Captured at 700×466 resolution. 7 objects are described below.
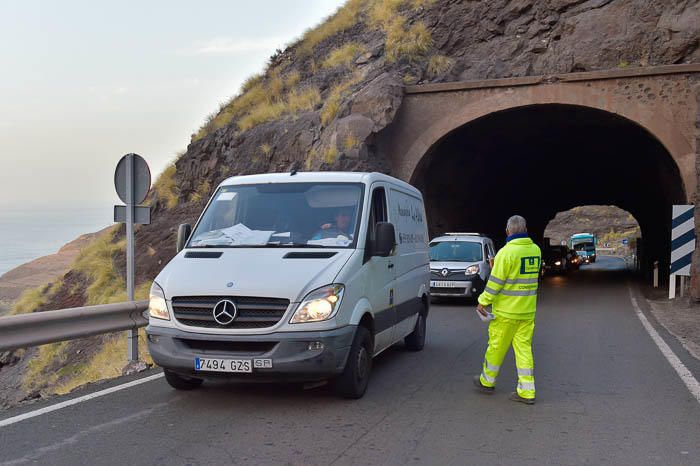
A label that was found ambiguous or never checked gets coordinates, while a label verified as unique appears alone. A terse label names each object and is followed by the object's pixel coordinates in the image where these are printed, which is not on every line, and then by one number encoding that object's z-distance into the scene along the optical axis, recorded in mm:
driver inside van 7195
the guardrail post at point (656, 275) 26125
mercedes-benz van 6152
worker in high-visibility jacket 6871
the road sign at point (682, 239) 18031
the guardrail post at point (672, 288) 18812
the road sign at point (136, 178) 9406
